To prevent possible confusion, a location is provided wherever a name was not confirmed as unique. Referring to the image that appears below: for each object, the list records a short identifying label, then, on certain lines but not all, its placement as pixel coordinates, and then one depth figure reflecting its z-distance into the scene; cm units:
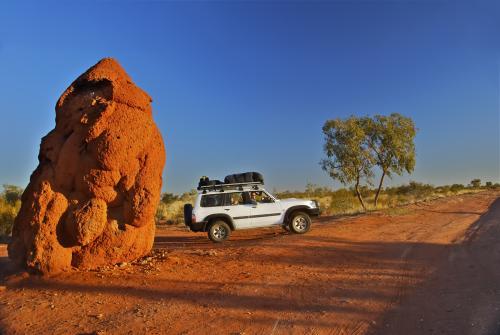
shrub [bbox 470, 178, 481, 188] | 6469
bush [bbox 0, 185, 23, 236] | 2012
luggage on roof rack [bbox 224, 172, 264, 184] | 1416
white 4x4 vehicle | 1388
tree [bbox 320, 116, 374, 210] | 2489
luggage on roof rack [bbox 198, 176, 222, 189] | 1396
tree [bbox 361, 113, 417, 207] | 2533
